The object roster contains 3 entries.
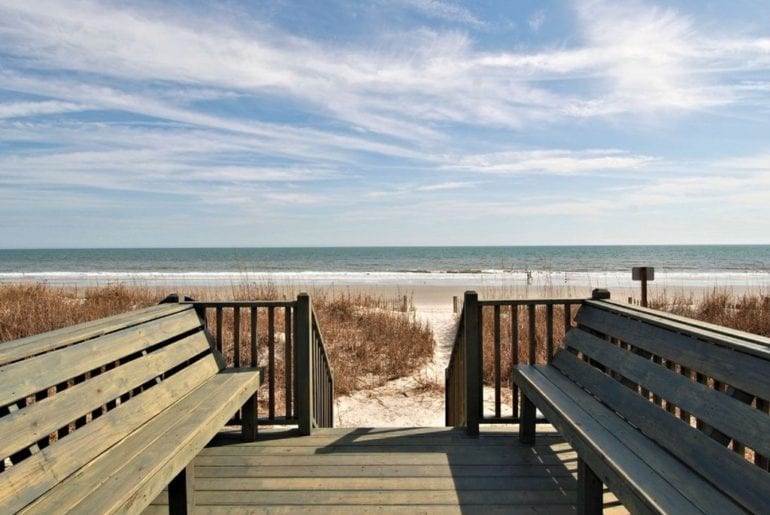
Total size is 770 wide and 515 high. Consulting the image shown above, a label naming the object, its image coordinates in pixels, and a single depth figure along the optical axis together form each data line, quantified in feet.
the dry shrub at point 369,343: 23.61
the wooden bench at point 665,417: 6.03
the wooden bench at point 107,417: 6.21
